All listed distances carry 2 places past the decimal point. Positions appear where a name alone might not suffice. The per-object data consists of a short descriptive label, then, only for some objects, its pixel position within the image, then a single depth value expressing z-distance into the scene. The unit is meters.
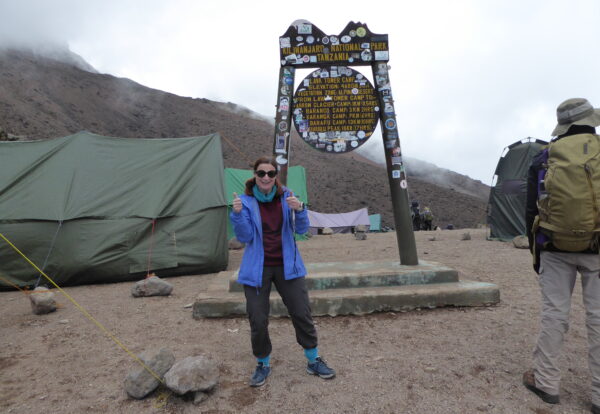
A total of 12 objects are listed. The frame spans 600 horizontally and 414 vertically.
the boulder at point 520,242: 7.82
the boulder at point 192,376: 2.18
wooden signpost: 4.50
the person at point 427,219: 16.67
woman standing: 2.33
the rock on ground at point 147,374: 2.25
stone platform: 3.61
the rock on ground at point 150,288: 4.70
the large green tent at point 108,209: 5.40
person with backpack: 1.90
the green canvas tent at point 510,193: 9.27
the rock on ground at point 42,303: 4.03
